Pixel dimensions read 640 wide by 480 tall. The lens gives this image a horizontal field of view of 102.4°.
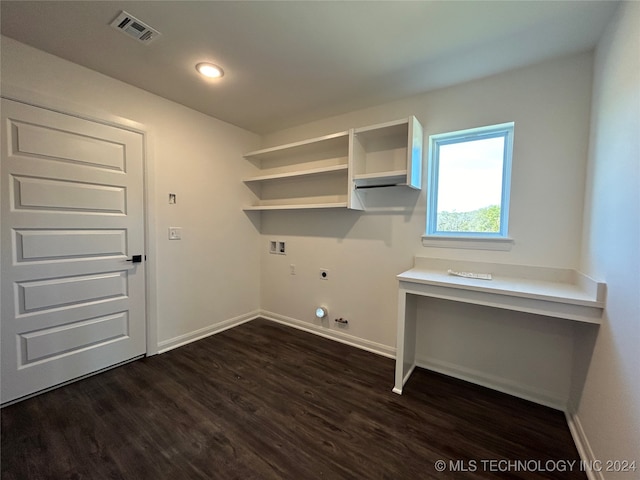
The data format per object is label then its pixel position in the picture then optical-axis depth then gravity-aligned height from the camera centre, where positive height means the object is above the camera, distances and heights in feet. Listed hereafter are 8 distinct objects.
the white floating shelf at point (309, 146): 8.31 +2.94
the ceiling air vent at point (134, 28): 4.87 +3.91
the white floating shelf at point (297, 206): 8.29 +0.77
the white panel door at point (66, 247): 5.70 -0.60
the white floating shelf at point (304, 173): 8.25 +1.94
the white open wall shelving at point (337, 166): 7.30 +2.09
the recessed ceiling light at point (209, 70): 6.27 +3.94
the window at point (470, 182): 6.68 +1.36
